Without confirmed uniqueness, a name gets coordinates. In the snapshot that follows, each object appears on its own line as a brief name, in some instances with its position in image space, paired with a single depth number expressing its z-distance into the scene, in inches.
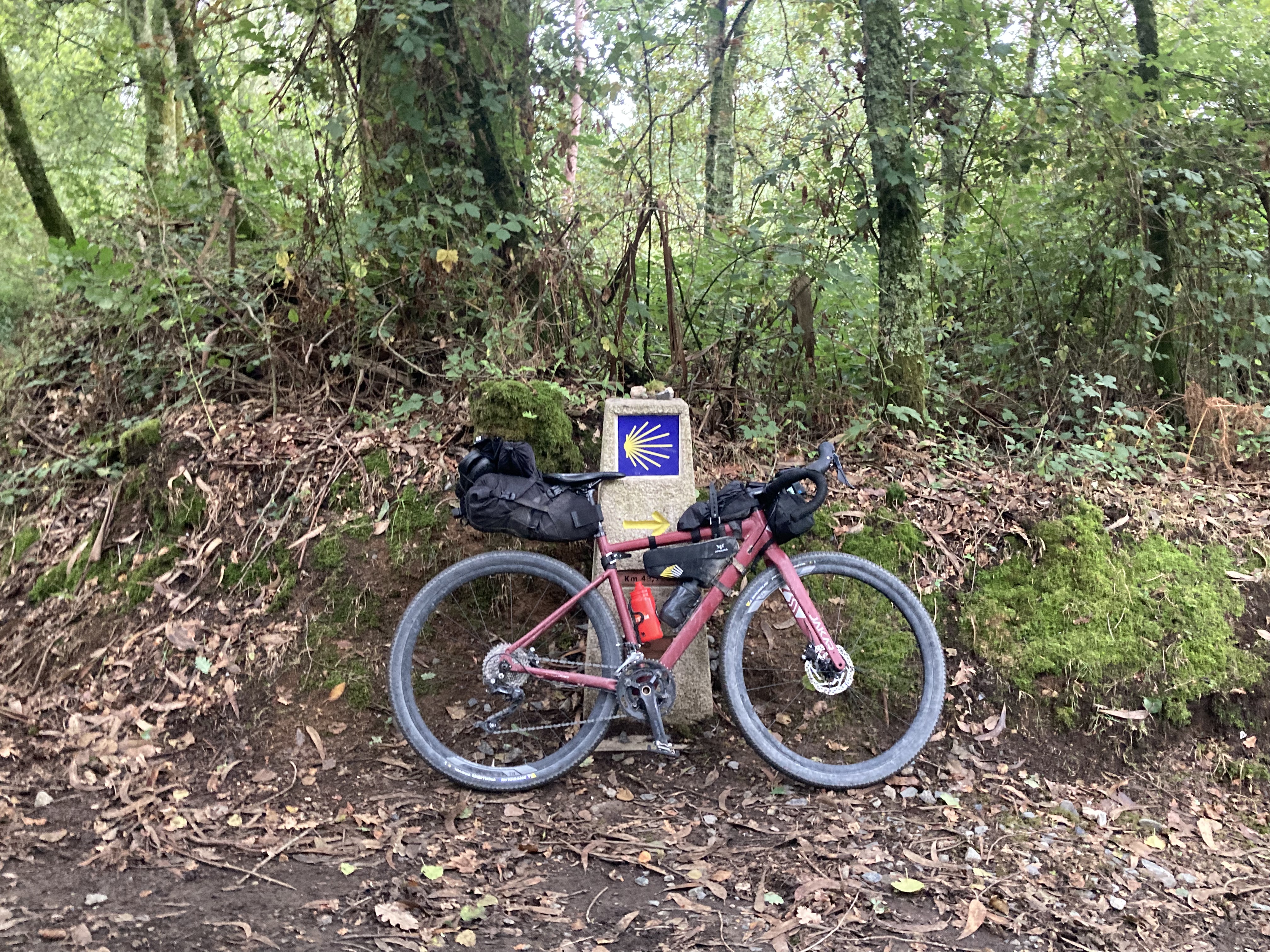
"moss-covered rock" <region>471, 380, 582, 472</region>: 173.8
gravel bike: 141.6
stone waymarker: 157.0
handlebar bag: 141.9
